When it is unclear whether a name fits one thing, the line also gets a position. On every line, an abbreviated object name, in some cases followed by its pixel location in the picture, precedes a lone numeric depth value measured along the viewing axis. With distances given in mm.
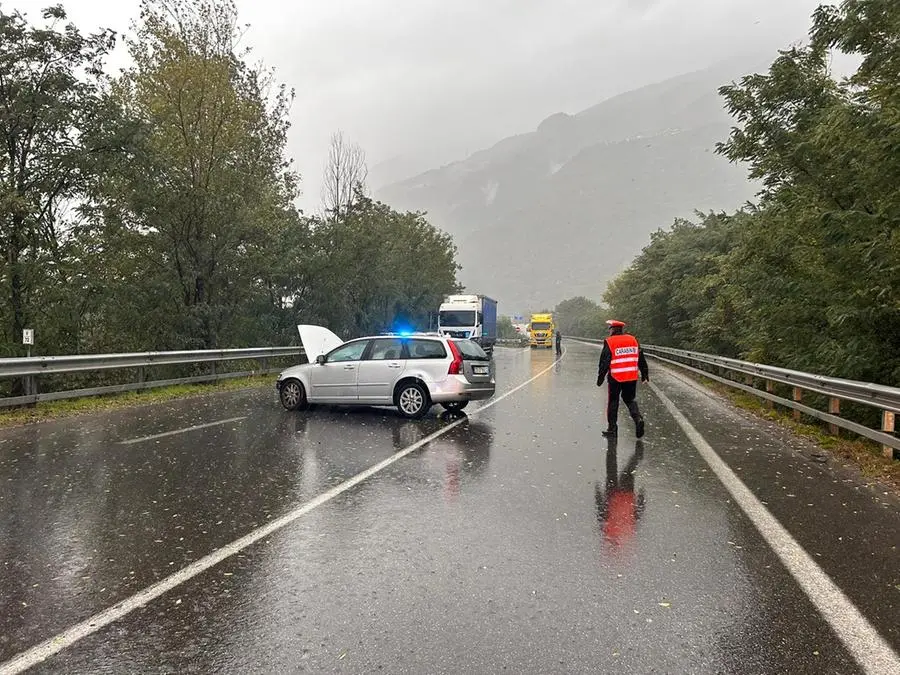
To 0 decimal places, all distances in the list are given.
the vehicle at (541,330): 58619
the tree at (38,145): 13586
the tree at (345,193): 30859
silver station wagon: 10898
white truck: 34375
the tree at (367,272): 26734
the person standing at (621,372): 9266
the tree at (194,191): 18500
